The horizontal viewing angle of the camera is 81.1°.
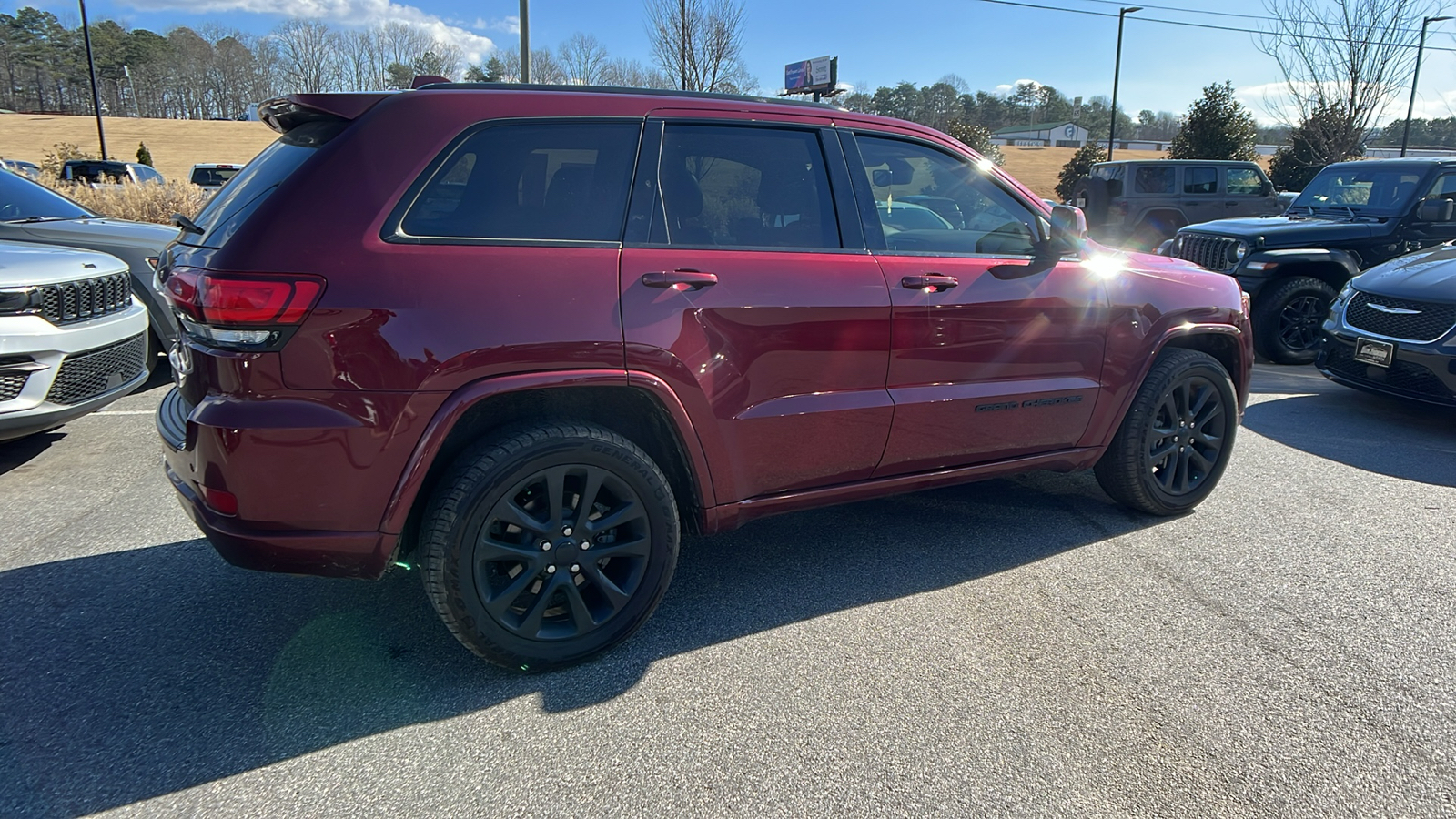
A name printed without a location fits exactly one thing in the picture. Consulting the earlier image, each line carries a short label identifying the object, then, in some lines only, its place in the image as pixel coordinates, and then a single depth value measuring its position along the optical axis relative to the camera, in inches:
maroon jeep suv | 95.3
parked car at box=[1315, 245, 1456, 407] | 230.7
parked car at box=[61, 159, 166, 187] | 770.1
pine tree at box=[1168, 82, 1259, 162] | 1035.3
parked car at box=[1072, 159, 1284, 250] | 589.9
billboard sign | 1492.4
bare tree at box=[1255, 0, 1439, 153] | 760.3
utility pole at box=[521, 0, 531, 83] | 530.3
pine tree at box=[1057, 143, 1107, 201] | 1182.3
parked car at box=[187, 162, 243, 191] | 1029.8
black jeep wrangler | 325.4
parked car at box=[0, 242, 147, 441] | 169.5
